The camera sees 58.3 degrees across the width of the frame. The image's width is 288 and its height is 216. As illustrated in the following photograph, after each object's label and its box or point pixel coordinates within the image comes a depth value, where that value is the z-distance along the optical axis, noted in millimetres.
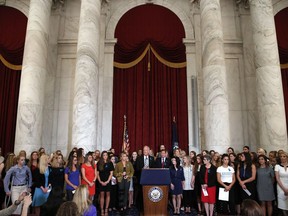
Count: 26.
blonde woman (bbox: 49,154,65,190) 6078
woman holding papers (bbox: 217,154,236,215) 6090
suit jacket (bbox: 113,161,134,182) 6859
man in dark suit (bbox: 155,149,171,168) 7094
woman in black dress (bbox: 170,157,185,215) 6695
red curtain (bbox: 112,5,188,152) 11562
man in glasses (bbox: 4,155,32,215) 5973
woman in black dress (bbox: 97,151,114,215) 6723
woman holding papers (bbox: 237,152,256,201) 6270
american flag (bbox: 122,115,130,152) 10403
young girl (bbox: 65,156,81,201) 6137
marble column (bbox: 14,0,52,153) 8812
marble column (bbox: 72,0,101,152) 8398
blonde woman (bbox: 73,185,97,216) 3148
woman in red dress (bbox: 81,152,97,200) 6242
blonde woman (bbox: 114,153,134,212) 6840
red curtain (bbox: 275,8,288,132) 11680
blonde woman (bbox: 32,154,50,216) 6062
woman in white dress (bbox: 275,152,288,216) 5947
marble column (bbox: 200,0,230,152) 8453
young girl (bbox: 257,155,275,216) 6227
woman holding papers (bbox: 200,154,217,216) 6141
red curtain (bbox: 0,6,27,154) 11578
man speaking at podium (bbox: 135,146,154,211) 7305
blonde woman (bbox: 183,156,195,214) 6875
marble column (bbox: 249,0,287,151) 8781
